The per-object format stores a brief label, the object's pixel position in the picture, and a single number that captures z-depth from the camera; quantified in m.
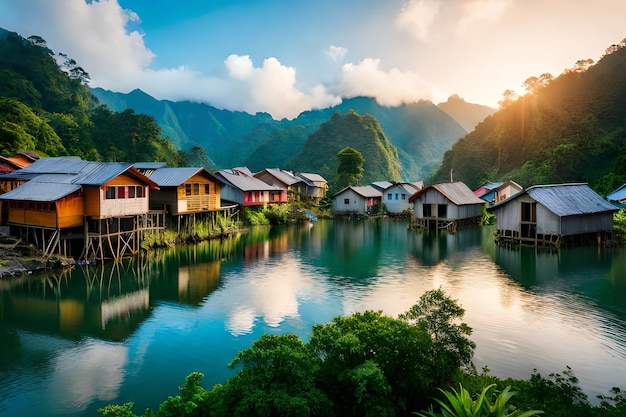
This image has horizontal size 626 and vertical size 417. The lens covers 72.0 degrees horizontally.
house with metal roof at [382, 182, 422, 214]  63.83
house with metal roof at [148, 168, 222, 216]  34.81
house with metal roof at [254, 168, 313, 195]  62.44
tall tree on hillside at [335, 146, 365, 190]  77.81
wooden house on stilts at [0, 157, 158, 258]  25.77
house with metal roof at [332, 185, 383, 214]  63.25
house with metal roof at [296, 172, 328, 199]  72.31
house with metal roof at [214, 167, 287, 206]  48.91
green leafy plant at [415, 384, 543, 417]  7.30
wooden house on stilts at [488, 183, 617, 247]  30.95
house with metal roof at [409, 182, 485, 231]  43.62
